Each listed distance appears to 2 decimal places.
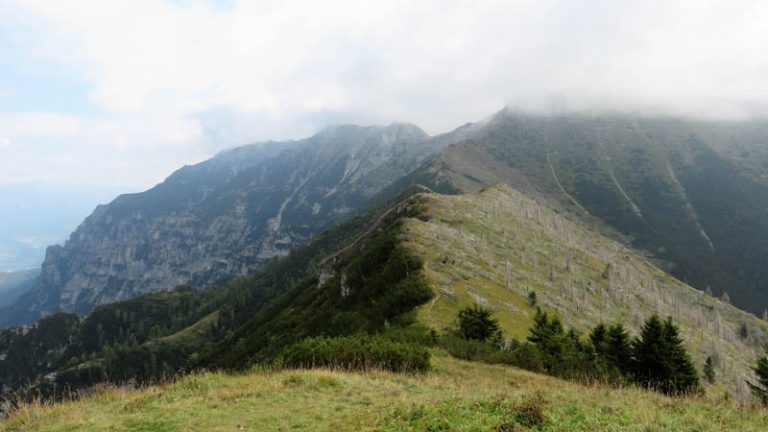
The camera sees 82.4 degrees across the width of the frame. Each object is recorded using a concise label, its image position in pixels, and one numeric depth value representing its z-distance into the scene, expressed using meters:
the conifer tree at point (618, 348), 43.19
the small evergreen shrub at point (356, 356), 25.95
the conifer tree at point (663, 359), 38.53
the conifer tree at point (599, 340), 47.62
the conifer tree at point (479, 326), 45.34
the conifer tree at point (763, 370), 34.78
